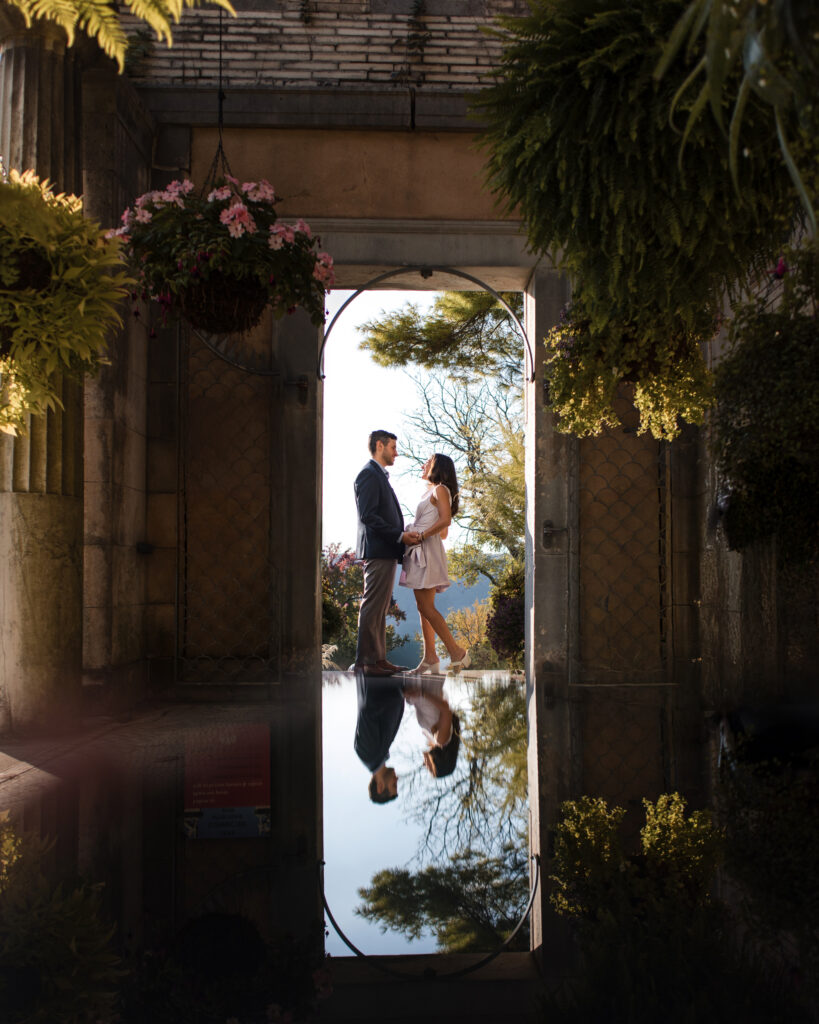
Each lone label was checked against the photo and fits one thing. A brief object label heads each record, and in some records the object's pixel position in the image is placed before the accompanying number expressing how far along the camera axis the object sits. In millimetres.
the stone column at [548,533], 6375
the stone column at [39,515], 4660
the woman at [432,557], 8219
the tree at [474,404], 11180
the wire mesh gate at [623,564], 6434
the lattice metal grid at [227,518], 6312
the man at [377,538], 7750
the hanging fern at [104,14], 1530
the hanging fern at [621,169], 2109
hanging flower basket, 4238
